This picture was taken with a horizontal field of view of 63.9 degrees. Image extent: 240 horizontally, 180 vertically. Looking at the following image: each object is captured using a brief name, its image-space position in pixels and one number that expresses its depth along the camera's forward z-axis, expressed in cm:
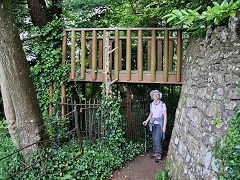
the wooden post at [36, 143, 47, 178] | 387
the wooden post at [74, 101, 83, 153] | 445
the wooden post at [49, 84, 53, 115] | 626
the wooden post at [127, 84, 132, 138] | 611
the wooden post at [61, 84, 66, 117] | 621
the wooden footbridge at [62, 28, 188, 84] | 526
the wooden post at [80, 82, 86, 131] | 689
